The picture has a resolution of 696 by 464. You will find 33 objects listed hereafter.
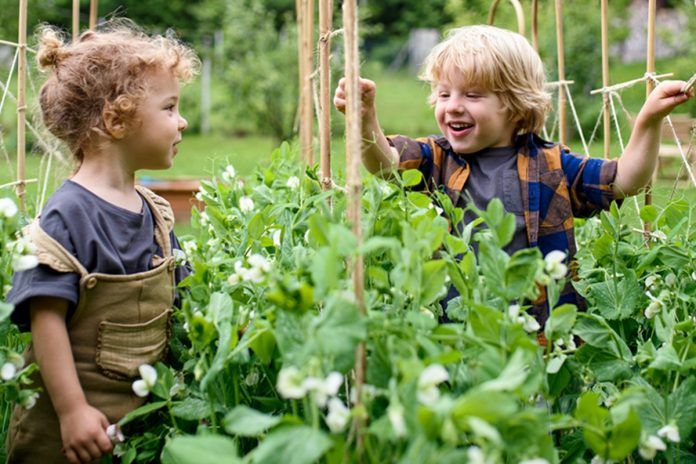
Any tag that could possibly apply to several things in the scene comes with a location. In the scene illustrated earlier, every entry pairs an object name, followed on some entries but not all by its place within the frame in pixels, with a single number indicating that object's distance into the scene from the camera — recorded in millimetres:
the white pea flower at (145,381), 1451
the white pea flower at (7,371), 1403
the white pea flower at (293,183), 2298
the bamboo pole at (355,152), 1160
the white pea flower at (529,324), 1409
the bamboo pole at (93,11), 2816
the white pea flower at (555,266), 1325
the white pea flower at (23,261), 1357
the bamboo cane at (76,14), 2690
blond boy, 2059
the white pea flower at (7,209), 1393
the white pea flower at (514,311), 1305
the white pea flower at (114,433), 1565
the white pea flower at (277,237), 1813
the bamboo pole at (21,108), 2449
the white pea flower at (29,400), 1434
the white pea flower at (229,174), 2422
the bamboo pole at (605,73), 2438
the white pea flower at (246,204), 2053
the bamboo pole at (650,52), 2209
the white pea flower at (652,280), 1827
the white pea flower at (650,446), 1256
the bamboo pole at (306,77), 2830
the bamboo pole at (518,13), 3011
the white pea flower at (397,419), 984
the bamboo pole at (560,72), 2775
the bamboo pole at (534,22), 3002
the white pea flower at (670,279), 1779
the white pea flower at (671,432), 1318
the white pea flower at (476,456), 963
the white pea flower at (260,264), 1292
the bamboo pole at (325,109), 2098
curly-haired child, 1552
